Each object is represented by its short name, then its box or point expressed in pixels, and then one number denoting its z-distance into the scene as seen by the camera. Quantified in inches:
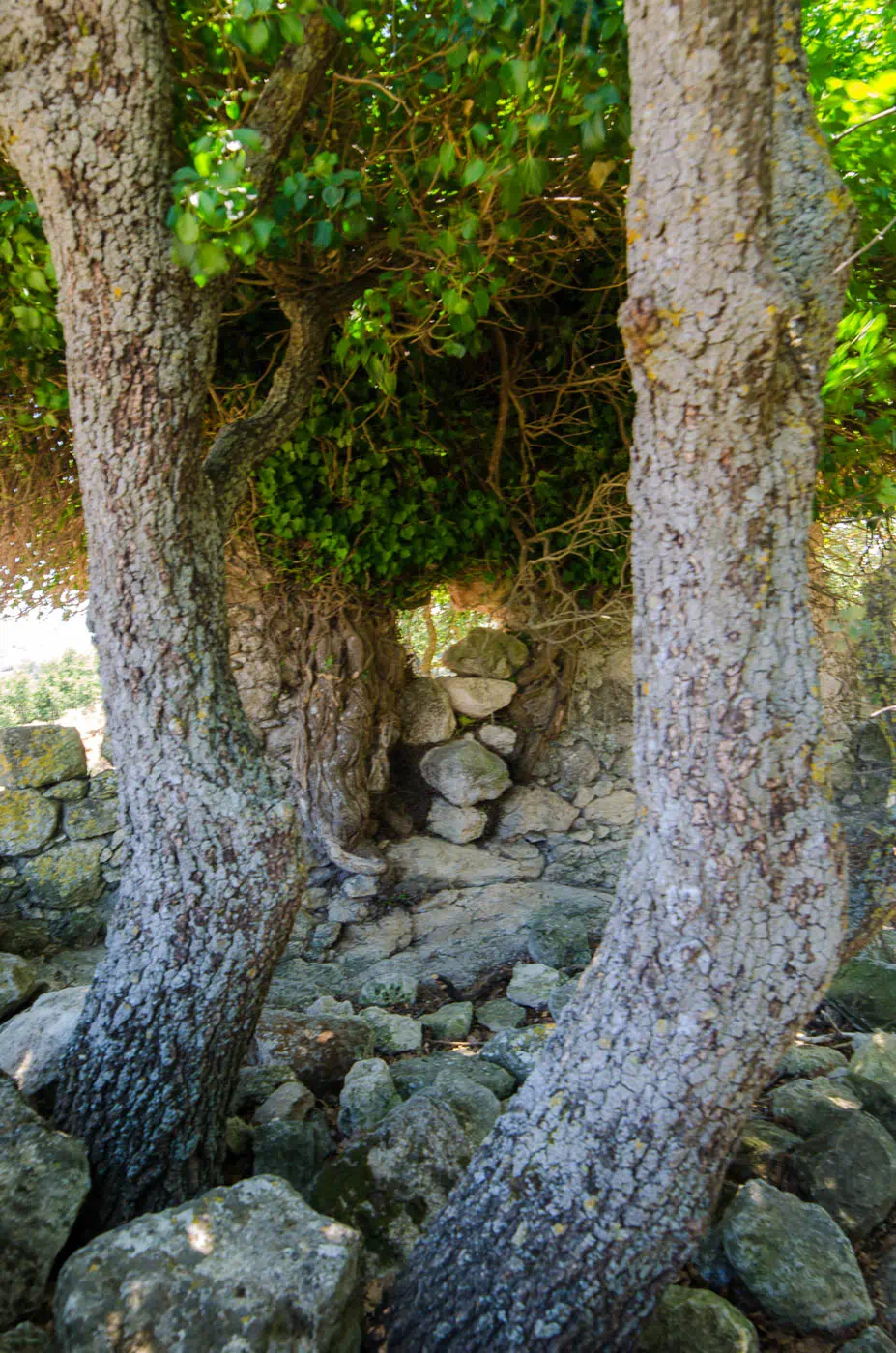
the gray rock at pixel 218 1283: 64.2
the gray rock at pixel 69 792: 197.9
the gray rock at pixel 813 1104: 104.8
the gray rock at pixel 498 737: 231.8
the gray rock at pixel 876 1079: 105.3
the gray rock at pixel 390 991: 165.6
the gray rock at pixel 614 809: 227.9
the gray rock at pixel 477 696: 231.5
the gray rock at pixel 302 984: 166.0
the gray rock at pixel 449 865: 210.1
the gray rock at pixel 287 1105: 107.7
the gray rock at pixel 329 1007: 157.0
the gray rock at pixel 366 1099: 109.6
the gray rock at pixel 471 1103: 102.7
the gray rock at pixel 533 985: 157.4
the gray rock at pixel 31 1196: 72.8
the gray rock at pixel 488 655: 234.4
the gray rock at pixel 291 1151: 97.0
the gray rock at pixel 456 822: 218.1
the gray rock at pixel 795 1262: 78.2
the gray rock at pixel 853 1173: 90.4
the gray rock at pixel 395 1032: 139.7
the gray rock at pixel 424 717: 226.5
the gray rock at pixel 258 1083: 110.3
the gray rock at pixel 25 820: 192.2
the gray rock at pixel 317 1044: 121.2
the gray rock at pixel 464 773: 220.2
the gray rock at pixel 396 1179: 86.1
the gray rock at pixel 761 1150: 97.3
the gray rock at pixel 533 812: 225.6
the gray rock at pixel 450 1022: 147.6
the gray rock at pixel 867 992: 136.0
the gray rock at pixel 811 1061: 119.3
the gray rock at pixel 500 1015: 152.4
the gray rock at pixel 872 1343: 75.0
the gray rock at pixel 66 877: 190.5
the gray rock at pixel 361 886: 198.4
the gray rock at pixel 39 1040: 100.9
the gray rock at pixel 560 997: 137.8
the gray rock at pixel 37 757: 196.1
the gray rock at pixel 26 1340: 65.4
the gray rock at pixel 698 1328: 74.0
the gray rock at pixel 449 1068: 117.5
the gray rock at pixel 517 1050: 121.4
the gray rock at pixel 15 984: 129.6
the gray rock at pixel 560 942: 170.7
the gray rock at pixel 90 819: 197.0
